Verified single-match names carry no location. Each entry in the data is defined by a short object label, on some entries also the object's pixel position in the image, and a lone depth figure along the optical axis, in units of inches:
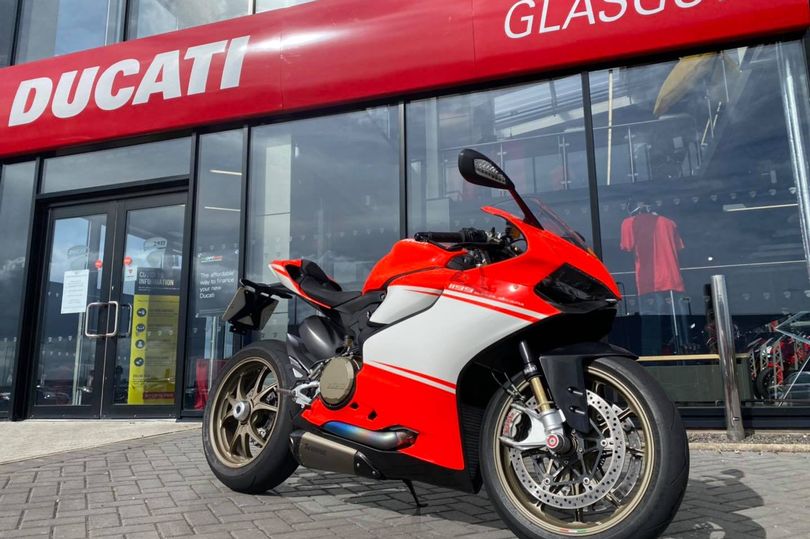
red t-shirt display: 227.9
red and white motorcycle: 84.9
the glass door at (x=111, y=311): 278.5
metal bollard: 191.2
